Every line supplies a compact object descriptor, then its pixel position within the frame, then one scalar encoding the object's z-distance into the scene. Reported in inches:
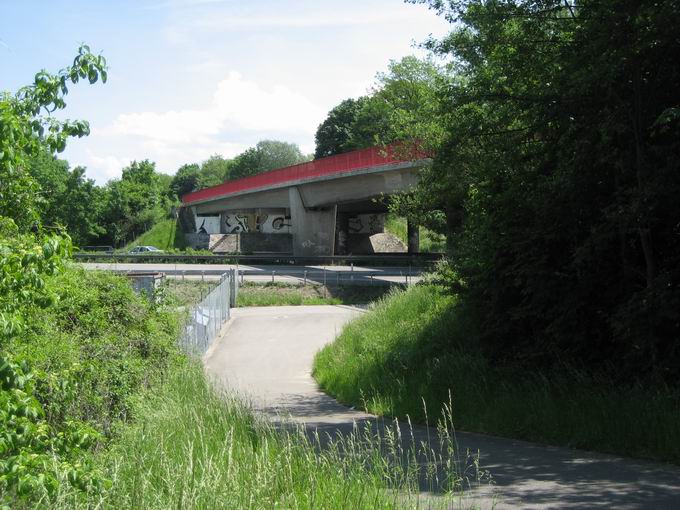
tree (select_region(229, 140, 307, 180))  5526.6
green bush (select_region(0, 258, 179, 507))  212.1
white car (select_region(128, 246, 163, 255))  2995.3
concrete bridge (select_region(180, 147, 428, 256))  1700.3
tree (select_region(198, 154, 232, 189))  6043.3
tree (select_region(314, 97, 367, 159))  3902.6
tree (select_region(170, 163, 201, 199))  6067.9
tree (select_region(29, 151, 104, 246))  3068.4
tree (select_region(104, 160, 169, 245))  3740.2
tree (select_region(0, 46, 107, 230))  252.4
